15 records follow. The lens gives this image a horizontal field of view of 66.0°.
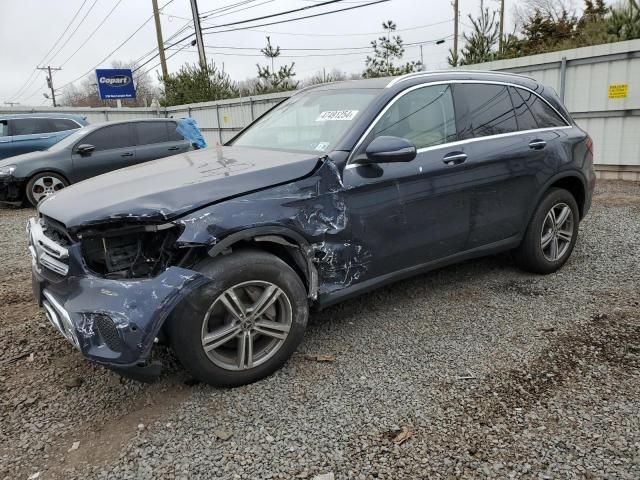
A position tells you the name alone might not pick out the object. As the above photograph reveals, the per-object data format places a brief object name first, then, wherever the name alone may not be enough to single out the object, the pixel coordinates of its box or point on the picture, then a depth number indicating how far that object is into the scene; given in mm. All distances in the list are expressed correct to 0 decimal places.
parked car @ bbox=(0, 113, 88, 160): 10586
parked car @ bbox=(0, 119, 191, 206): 8711
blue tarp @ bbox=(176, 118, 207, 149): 10109
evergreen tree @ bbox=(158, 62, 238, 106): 22172
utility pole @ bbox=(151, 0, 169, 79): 24953
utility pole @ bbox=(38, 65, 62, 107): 57688
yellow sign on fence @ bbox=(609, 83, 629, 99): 8230
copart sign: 25094
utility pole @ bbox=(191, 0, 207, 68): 22203
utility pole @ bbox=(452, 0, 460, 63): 31844
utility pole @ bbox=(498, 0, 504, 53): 13692
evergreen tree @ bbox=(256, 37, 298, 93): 20094
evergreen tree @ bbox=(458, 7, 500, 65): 13602
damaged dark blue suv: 2518
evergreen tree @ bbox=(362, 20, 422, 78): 19839
